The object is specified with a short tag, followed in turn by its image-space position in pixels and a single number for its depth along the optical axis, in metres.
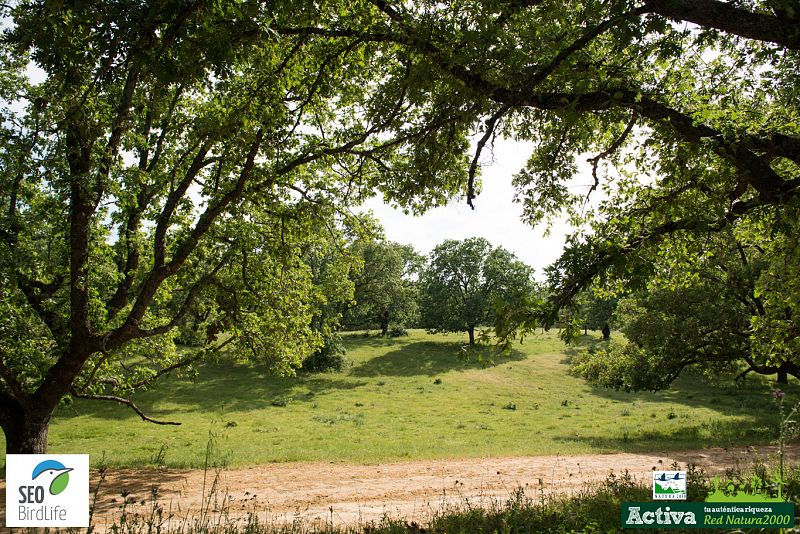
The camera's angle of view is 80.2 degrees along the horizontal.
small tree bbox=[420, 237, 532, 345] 52.31
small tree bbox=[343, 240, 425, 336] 50.69
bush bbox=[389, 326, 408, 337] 62.41
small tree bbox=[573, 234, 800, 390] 21.25
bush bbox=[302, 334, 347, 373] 39.56
